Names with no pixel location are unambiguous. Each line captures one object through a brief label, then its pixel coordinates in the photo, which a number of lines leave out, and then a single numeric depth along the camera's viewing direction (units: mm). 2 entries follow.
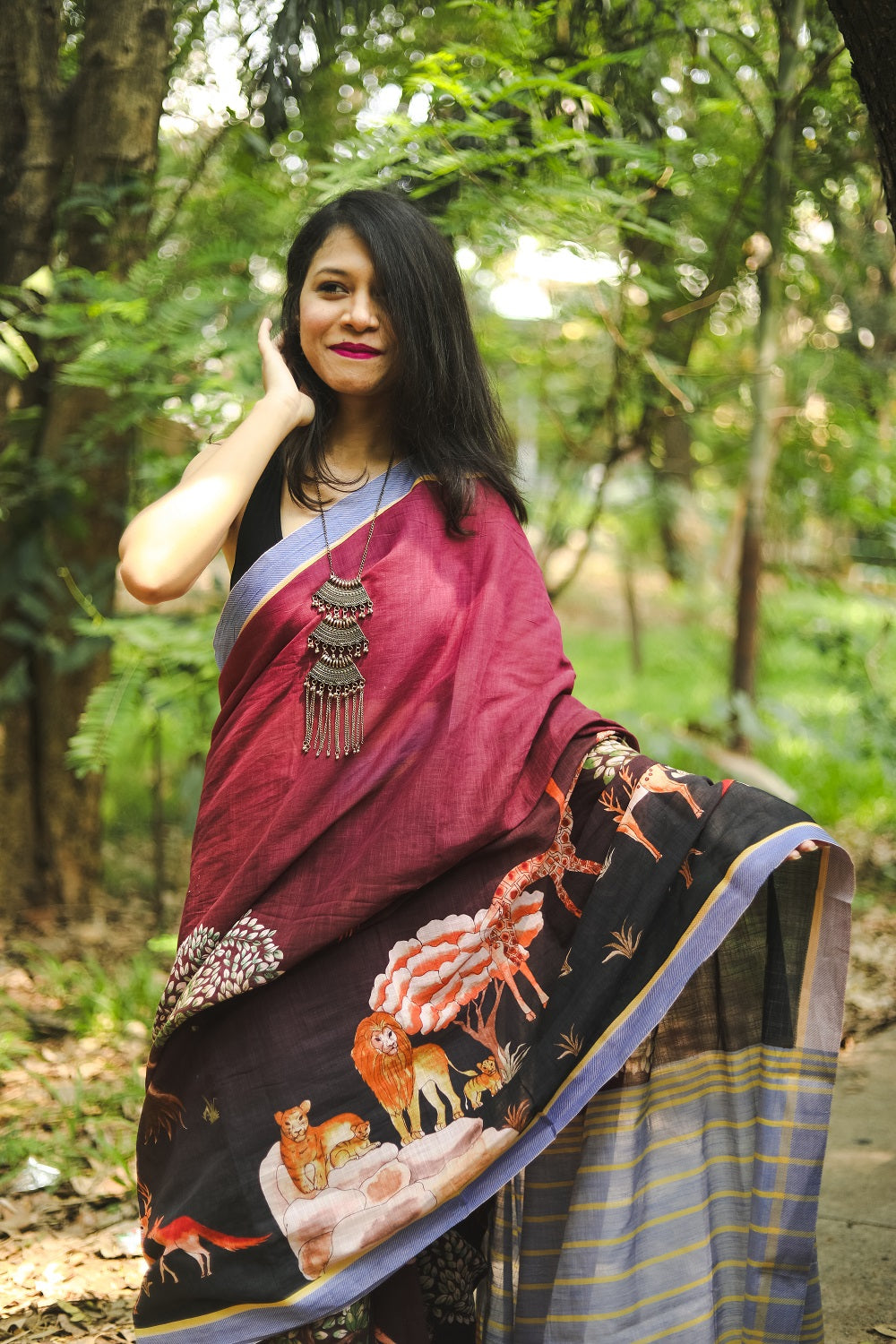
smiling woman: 1591
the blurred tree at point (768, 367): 3381
